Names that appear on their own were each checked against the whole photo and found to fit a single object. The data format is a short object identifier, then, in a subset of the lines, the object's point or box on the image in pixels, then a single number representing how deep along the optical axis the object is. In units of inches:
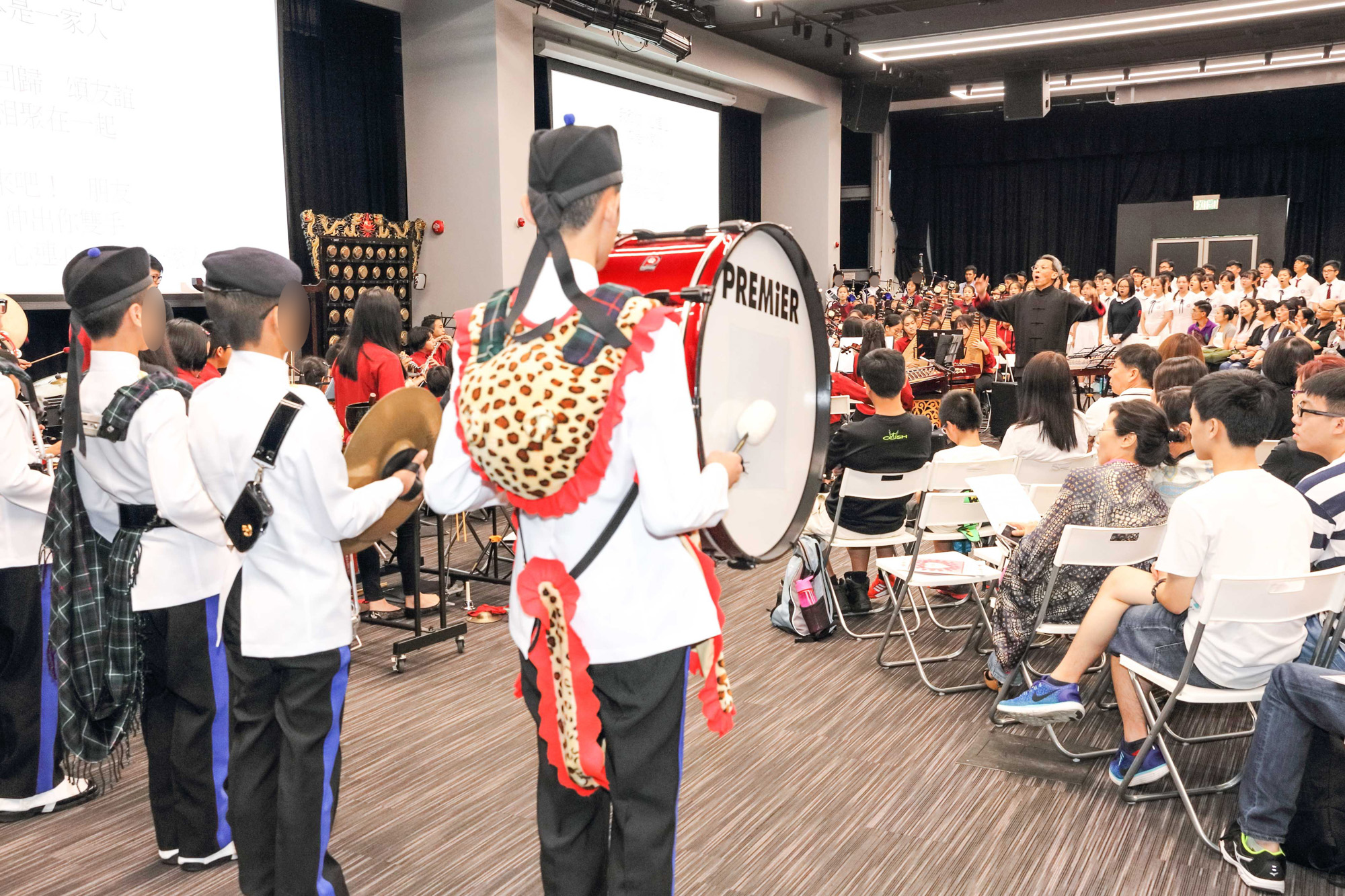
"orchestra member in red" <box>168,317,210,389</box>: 136.9
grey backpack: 167.3
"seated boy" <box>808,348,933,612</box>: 166.6
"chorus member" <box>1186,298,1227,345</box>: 406.3
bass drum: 61.9
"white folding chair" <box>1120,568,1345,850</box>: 97.0
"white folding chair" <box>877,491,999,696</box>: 144.1
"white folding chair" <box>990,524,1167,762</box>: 118.7
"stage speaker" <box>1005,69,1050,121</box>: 487.2
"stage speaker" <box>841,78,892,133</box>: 546.3
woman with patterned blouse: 125.0
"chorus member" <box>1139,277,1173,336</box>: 488.4
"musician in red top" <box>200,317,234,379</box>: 155.3
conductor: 297.4
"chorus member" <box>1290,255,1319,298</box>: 477.0
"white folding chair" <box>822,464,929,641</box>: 159.9
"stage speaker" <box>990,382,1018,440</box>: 310.3
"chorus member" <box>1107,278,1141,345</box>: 441.4
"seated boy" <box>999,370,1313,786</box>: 99.9
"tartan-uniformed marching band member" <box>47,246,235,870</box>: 86.0
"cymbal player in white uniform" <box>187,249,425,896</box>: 76.2
